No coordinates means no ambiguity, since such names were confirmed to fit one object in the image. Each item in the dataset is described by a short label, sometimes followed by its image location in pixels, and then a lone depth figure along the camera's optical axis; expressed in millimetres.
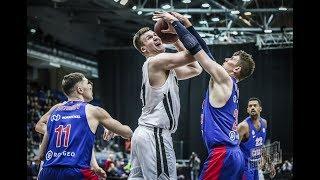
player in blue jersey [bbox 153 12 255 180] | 4785
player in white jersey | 4840
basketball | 5113
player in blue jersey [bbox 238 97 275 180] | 7832
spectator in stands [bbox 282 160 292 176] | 14130
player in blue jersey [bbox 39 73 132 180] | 5184
